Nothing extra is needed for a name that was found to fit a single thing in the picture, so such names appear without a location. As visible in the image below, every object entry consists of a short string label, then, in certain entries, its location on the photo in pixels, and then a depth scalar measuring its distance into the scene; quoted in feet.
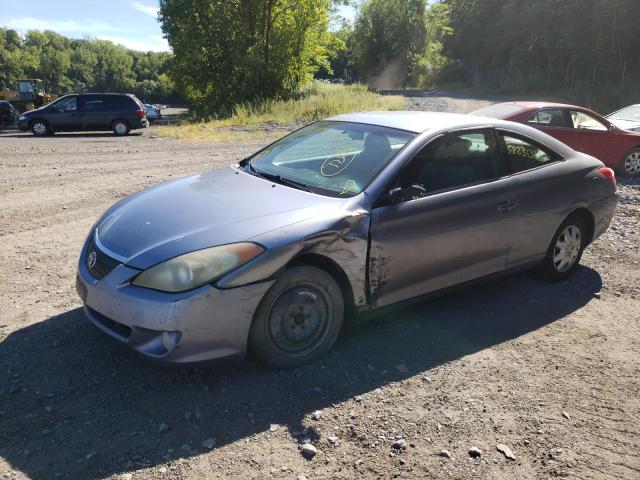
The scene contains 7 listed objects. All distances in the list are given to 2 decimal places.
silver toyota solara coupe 10.76
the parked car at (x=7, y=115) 91.45
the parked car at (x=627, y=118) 40.10
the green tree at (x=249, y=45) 106.83
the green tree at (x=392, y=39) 223.30
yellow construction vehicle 130.11
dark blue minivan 72.59
